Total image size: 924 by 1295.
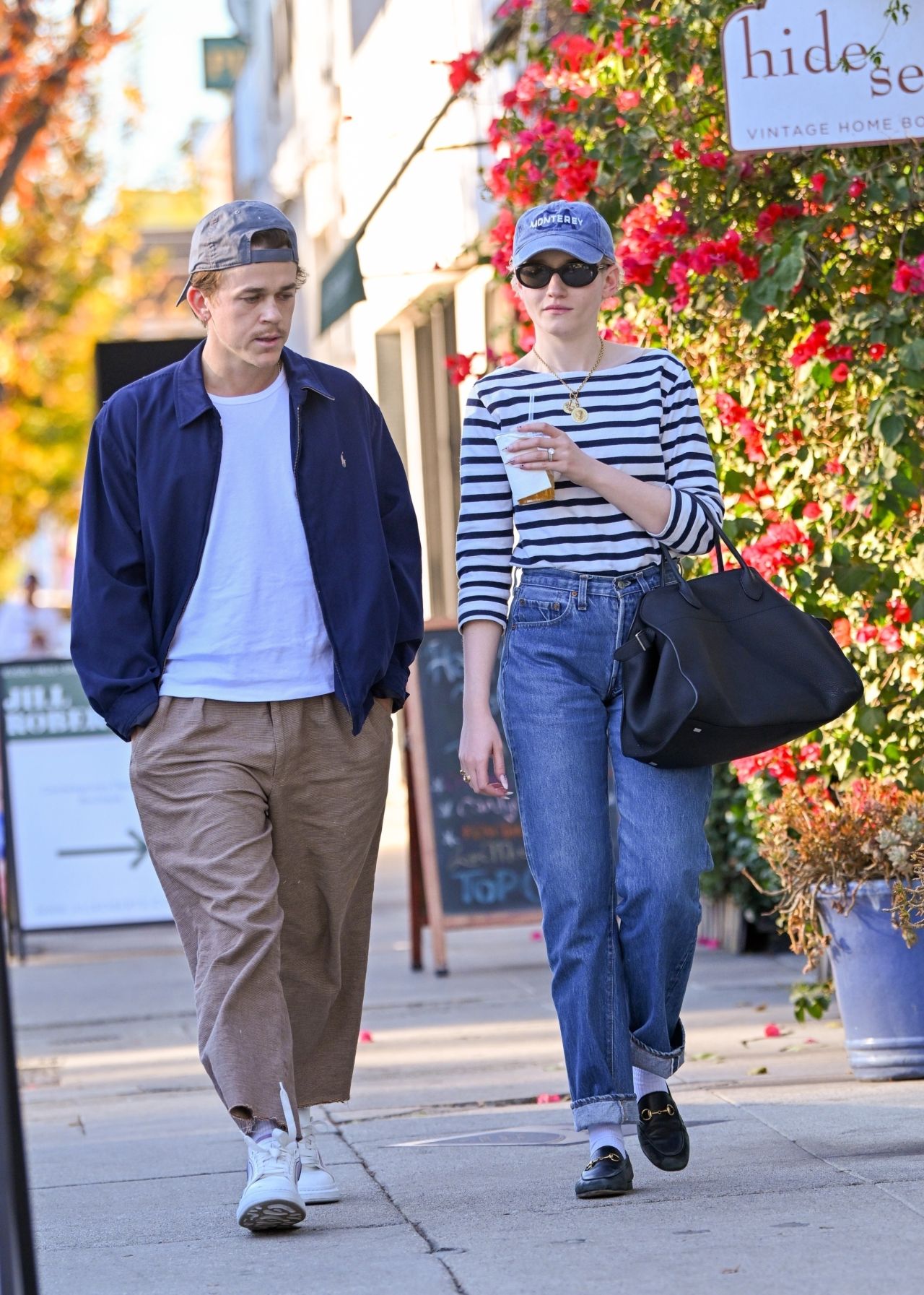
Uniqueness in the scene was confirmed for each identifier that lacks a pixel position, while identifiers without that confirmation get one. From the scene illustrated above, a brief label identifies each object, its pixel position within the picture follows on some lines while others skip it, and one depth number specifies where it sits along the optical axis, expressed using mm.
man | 8211
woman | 8086
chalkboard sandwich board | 16750
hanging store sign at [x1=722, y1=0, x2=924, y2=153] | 10312
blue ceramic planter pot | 10633
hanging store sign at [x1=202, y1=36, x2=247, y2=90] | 53437
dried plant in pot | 10523
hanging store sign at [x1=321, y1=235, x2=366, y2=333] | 16391
